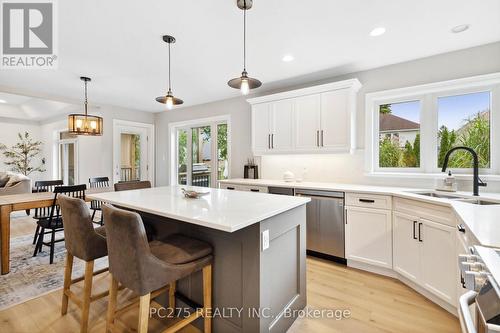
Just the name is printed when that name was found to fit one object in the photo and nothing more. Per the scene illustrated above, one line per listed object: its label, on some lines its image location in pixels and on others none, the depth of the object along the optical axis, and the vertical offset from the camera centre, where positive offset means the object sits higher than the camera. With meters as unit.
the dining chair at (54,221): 2.90 -0.73
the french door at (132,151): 5.33 +0.34
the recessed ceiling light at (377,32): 2.26 +1.33
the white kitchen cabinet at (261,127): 3.83 +0.65
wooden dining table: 2.64 -0.52
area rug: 2.22 -1.24
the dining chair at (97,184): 4.03 -0.38
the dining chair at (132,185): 2.74 -0.26
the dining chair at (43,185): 3.79 -0.34
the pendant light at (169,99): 2.42 +0.72
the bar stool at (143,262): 1.23 -0.57
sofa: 5.23 -0.46
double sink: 2.09 -0.33
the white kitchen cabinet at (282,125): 3.59 +0.63
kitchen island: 1.43 -0.60
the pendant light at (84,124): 3.38 +0.61
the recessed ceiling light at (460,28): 2.19 +1.32
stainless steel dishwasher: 2.84 -0.75
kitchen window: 2.57 +0.49
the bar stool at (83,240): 1.65 -0.56
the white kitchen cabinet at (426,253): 1.95 -0.84
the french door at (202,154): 5.02 +0.26
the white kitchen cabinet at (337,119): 3.07 +0.63
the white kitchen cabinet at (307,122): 3.32 +0.63
